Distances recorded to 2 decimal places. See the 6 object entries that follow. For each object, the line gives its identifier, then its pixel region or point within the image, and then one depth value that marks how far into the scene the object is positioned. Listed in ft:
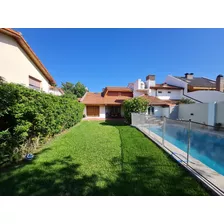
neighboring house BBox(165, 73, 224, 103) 58.12
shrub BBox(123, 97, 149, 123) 44.78
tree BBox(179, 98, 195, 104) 66.28
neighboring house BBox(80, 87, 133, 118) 68.28
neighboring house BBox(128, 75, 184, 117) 73.56
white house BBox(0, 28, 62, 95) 22.00
